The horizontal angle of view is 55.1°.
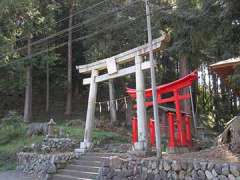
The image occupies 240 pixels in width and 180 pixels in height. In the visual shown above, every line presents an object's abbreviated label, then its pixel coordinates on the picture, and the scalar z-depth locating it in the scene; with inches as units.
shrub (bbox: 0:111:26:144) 523.5
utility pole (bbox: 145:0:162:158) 268.9
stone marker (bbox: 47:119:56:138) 440.8
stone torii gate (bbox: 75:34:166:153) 314.1
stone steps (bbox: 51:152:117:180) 326.5
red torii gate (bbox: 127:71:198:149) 310.6
